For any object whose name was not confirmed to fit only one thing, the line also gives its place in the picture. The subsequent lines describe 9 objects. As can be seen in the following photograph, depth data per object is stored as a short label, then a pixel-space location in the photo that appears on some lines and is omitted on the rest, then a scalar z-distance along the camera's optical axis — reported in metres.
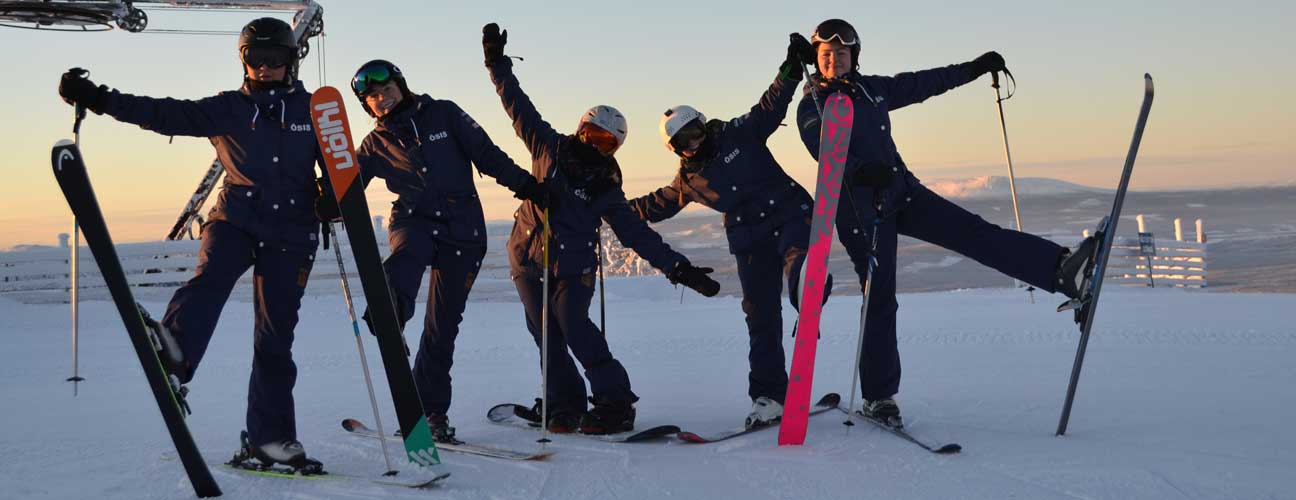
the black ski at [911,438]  4.20
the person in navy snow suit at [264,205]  3.99
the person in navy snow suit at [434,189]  4.72
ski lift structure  16.84
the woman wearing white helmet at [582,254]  5.04
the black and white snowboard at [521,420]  4.74
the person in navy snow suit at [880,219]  4.73
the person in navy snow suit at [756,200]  5.07
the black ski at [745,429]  4.61
